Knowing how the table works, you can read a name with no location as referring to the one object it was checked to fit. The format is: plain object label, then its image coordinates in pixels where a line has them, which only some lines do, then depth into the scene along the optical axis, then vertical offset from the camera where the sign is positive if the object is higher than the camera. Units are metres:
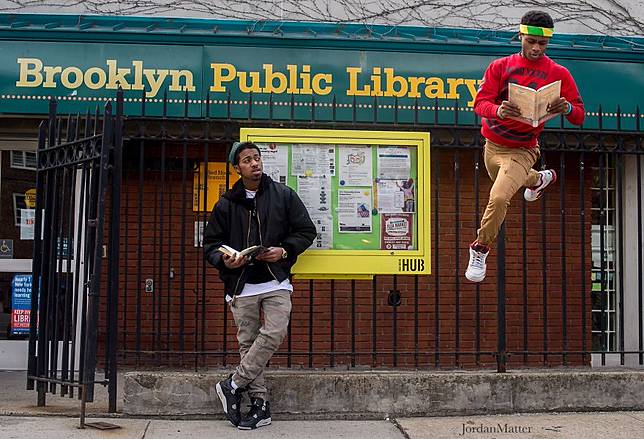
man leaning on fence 5.27 -0.11
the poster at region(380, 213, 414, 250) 5.95 +0.11
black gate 5.39 -0.04
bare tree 8.30 +2.49
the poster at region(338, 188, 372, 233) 5.94 +0.25
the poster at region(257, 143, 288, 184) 5.90 +0.63
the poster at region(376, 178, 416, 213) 5.98 +0.37
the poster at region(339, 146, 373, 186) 5.97 +0.60
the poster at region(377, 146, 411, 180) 6.00 +0.63
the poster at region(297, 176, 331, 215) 5.92 +0.39
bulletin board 5.89 +0.40
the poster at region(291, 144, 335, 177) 5.94 +0.63
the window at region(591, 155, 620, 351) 8.64 -0.22
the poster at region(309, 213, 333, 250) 5.89 +0.11
